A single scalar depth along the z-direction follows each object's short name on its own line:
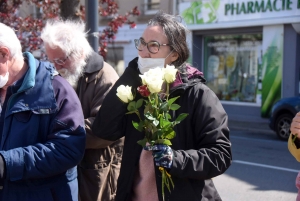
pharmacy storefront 16.42
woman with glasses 2.42
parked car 11.81
